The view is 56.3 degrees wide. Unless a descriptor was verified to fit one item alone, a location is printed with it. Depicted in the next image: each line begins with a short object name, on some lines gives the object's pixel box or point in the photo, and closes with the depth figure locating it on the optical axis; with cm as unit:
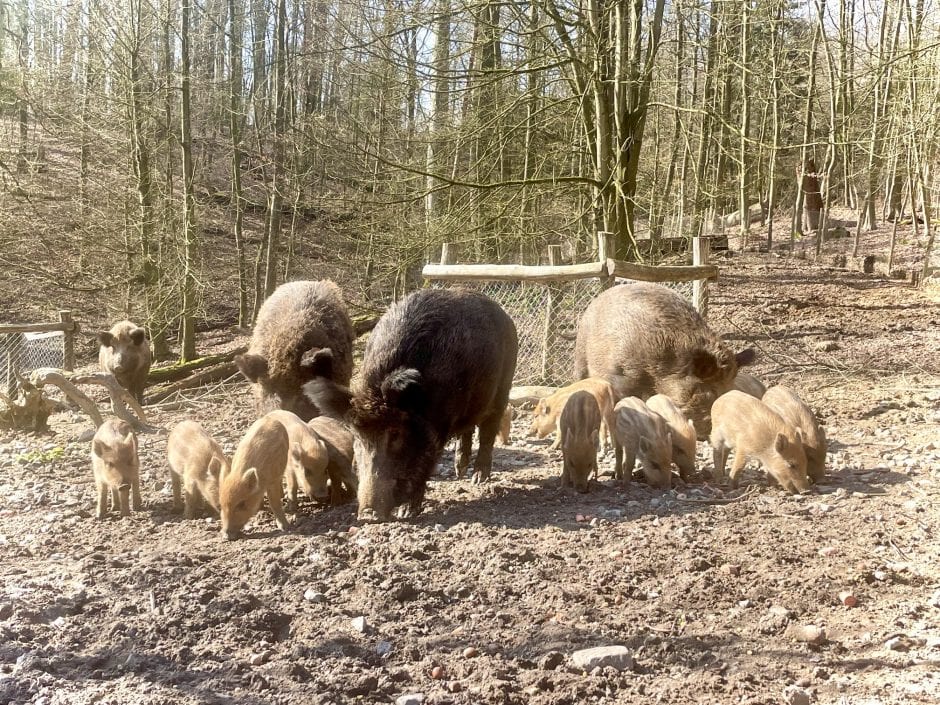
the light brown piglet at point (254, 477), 542
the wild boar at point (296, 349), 753
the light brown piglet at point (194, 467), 575
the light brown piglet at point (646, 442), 636
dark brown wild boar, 568
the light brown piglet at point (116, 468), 593
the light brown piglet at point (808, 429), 624
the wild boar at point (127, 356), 1066
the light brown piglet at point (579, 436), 628
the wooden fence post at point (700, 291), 1015
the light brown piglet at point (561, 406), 731
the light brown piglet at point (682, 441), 656
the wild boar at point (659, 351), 749
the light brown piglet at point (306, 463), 605
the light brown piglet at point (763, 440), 600
